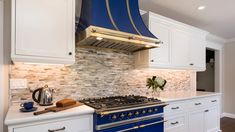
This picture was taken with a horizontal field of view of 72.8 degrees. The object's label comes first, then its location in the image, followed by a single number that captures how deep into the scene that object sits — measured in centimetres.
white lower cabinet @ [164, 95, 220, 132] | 249
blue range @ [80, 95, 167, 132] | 171
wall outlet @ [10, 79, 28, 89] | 181
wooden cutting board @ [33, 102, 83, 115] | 144
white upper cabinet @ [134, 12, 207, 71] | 267
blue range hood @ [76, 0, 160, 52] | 186
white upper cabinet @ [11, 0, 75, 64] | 158
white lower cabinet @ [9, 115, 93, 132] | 136
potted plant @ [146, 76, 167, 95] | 268
